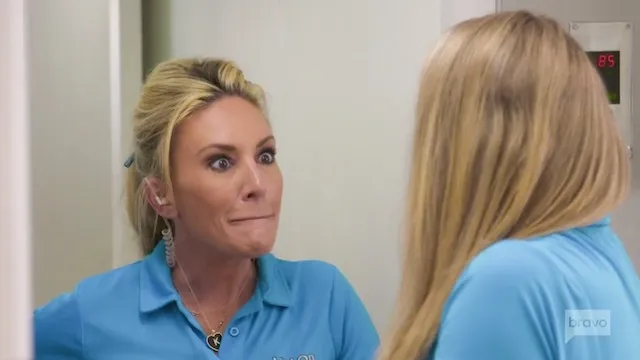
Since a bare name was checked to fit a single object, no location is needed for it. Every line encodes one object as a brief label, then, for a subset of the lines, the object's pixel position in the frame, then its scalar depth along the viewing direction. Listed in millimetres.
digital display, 1871
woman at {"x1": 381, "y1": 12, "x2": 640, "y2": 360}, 1456
